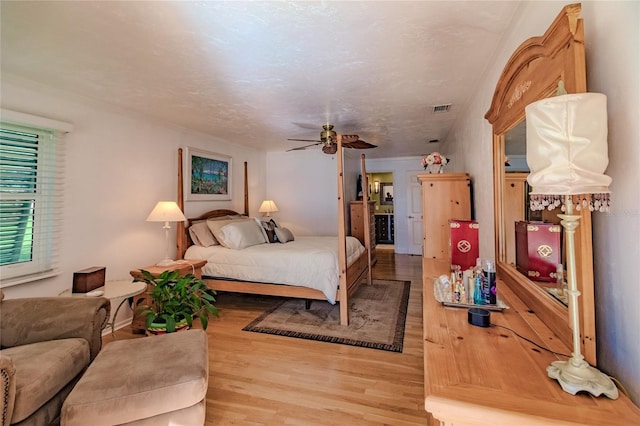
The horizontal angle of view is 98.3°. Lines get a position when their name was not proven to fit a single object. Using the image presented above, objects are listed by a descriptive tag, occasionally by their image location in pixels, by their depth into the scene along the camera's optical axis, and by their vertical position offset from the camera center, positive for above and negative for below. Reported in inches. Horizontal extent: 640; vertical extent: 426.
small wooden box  90.3 -19.9
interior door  268.7 +3.9
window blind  89.0 +7.1
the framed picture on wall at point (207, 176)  159.9 +27.4
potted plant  82.7 -25.8
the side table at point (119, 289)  89.4 -24.1
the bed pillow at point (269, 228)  170.8 -5.8
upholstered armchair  47.8 -27.6
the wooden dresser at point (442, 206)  107.5 +4.6
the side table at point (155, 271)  115.6 -23.0
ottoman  49.3 -31.7
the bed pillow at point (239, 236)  146.7 -9.0
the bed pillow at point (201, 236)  151.5 -9.1
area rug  105.7 -45.2
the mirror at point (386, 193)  352.8 +32.4
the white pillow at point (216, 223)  155.3 -2.2
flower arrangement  121.3 +25.0
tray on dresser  49.8 -16.0
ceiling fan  146.3 +42.2
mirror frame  32.4 +19.3
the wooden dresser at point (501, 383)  25.5 -17.8
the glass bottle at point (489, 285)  50.9 -12.5
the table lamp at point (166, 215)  124.5 +2.1
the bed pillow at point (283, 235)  170.9 -10.1
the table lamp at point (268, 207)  219.3 +9.5
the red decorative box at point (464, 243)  71.6 -6.8
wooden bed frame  119.9 -28.9
